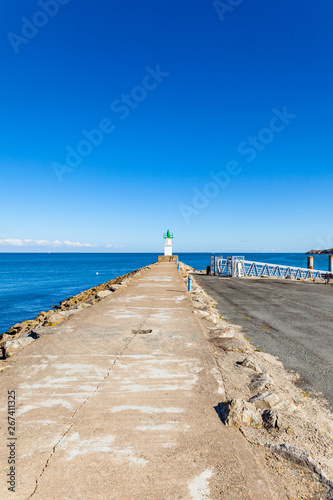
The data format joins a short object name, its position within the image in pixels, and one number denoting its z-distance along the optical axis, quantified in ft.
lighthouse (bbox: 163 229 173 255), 134.72
